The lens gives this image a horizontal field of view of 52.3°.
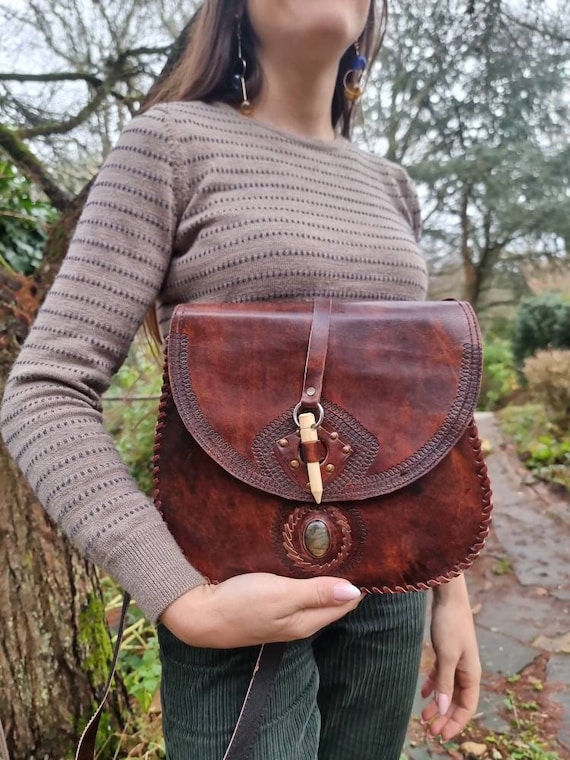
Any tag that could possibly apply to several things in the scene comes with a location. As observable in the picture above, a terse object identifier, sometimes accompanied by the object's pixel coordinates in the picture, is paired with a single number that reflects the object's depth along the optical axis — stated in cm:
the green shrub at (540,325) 622
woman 64
